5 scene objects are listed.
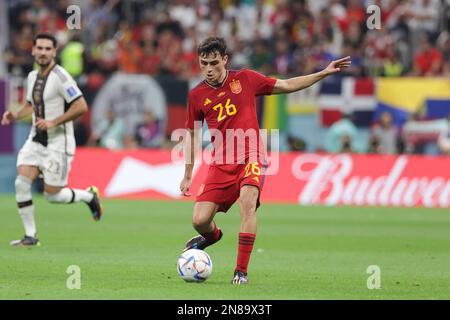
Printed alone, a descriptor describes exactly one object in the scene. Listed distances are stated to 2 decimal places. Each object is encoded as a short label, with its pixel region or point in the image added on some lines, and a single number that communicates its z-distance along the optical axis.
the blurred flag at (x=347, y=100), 26.39
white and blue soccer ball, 10.64
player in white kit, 14.40
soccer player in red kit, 10.91
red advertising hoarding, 24.25
